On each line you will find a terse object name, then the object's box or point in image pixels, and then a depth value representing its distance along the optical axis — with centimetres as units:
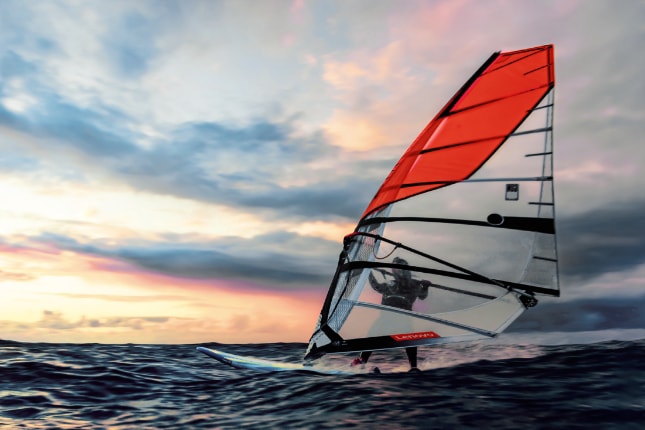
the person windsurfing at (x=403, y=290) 801
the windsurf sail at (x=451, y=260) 786
